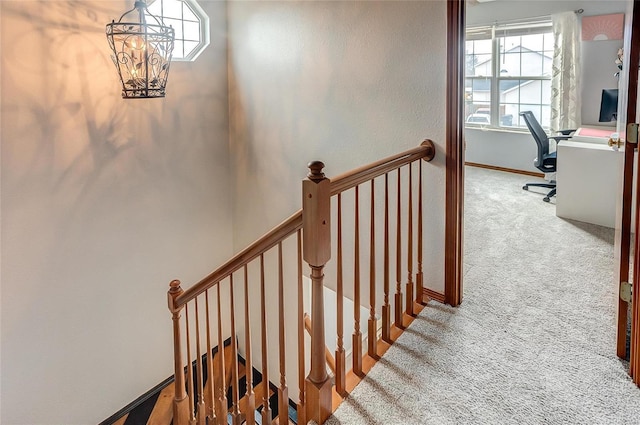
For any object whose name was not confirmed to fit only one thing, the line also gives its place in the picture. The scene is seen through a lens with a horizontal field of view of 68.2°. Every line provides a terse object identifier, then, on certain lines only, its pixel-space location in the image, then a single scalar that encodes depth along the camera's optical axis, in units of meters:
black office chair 4.93
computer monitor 4.77
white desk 3.84
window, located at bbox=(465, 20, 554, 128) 5.86
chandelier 2.86
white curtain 5.36
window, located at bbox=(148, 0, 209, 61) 3.74
